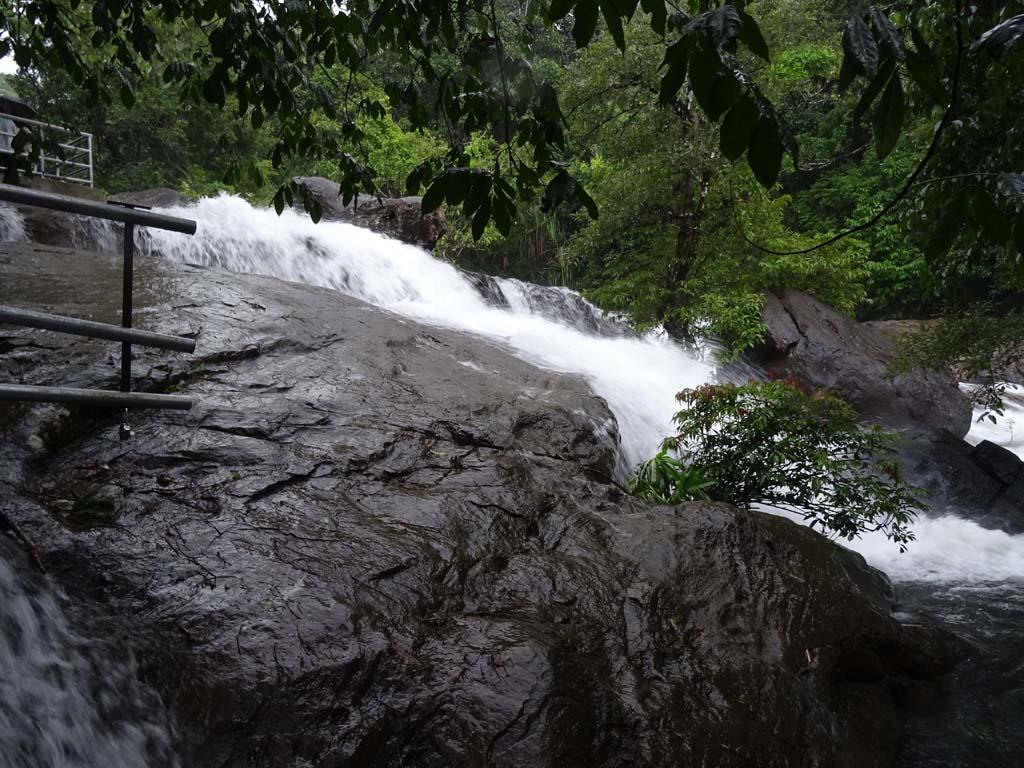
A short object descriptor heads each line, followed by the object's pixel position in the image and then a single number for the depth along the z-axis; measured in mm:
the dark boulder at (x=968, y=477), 8930
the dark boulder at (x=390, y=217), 13875
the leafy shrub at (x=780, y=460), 5602
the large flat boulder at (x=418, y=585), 2533
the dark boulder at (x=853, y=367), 11867
